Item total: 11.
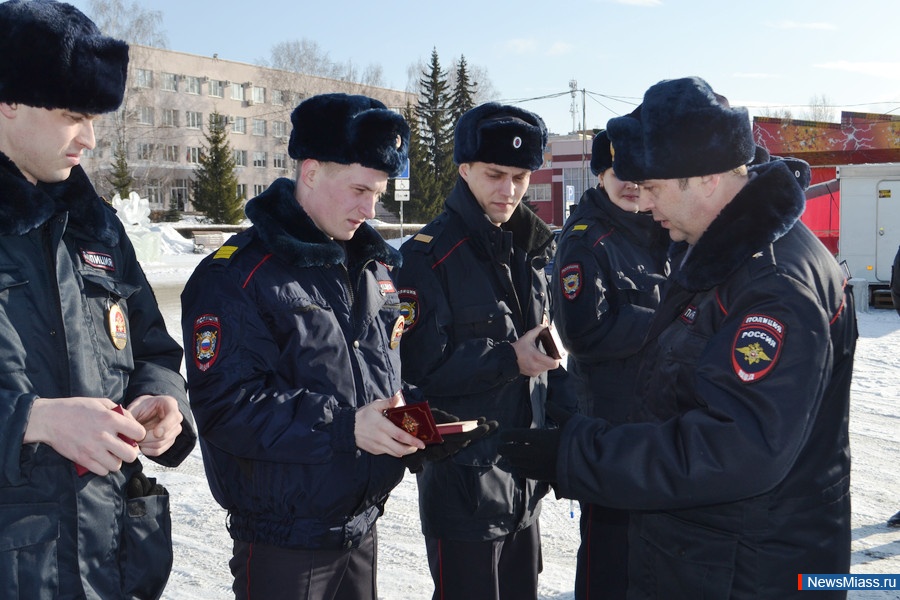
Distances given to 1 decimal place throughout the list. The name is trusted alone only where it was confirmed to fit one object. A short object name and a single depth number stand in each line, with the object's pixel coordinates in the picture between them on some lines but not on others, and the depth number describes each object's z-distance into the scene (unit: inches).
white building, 2031.3
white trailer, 603.2
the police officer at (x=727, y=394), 78.7
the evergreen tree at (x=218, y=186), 1868.8
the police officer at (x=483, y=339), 122.6
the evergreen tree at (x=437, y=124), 2231.8
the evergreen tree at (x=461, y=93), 2354.8
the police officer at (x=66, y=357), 74.4
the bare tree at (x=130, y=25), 1822.8
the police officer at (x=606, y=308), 144.1
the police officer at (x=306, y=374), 92.3
